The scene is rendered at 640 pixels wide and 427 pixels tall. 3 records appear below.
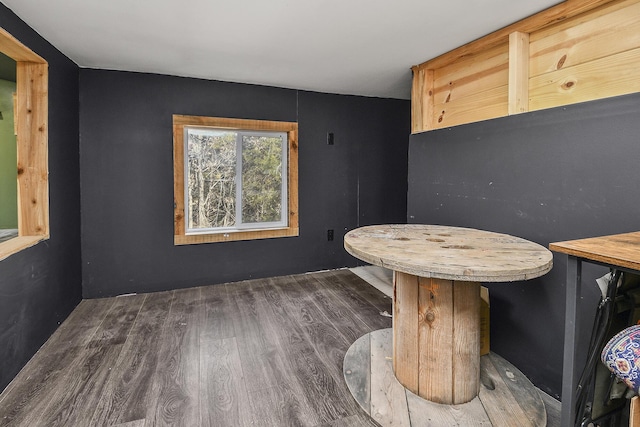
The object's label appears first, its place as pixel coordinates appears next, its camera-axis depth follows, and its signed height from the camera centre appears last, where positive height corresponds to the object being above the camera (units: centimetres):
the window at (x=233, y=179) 328 +24
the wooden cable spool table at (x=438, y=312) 144 -53
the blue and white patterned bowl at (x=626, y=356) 85 -41
